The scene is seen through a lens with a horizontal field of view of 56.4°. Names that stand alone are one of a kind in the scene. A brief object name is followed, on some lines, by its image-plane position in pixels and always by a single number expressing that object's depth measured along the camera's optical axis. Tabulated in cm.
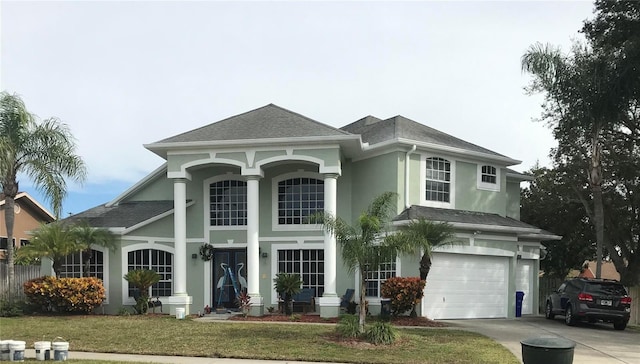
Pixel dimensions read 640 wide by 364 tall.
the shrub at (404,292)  1822
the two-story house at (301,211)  2016
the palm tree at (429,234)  1806
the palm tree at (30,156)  1988
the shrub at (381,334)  1330
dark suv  1884
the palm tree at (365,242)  1401
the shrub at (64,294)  1933
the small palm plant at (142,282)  2011
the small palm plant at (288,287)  1956
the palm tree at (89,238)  2027
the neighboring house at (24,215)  3669
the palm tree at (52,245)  1956
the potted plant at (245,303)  1931
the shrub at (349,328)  1381
